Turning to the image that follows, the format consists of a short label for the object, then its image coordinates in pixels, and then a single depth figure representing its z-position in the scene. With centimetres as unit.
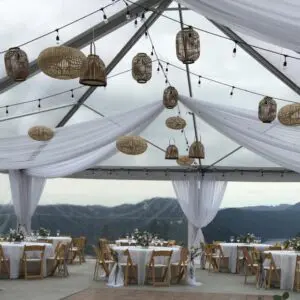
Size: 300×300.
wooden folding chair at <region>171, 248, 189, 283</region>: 1142
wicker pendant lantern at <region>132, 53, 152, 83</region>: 800
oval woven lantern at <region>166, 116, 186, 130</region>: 1129
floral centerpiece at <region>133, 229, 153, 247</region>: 1166
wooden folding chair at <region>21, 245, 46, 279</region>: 1136
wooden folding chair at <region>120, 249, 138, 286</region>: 1092
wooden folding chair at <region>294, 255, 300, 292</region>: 1079
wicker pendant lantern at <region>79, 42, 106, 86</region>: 644
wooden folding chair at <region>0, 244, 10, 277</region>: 1138
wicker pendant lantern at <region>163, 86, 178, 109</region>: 973
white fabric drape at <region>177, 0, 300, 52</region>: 423
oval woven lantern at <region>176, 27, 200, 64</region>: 667
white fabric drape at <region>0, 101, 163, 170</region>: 1074
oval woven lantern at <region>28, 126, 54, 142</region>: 1025
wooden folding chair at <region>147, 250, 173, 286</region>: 1088
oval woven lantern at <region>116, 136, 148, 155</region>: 986
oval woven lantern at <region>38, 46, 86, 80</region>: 616
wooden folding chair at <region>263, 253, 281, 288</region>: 1091
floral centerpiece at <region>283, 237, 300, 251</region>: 1145
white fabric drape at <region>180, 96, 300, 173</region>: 909
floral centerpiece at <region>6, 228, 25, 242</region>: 1225
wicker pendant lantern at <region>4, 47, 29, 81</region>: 663
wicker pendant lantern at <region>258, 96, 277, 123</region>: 819
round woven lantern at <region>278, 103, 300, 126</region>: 782
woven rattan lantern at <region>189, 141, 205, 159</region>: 1151
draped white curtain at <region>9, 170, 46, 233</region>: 1534
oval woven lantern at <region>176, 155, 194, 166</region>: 1341
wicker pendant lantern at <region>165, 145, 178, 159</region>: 1230
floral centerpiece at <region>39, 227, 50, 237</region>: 1419
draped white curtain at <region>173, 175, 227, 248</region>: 1580
